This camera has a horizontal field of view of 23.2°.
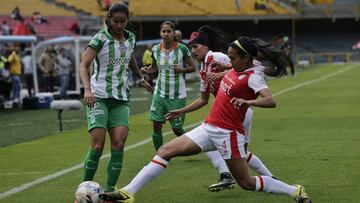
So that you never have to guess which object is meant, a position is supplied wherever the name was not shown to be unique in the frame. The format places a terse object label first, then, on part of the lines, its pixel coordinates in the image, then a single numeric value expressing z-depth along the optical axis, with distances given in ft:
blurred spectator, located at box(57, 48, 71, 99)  104.42
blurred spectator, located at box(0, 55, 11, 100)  92.38
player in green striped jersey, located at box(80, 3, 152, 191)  30.73
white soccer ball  28.91
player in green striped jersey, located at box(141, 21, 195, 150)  42.45
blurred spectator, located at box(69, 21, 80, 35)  149.59
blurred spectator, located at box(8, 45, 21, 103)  93.61
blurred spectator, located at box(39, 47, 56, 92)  105.09
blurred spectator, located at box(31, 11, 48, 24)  155.43
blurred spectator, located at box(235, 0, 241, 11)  213.13
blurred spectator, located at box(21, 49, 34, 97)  99.91
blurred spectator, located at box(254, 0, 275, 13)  217.34
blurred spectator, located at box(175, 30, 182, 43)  44.18
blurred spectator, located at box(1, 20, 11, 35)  136.67
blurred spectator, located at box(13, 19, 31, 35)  131.58
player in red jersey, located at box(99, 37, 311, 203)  27.99
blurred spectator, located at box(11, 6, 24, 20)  148.25
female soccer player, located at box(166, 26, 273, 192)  32.48
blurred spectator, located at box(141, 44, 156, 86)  124.26
